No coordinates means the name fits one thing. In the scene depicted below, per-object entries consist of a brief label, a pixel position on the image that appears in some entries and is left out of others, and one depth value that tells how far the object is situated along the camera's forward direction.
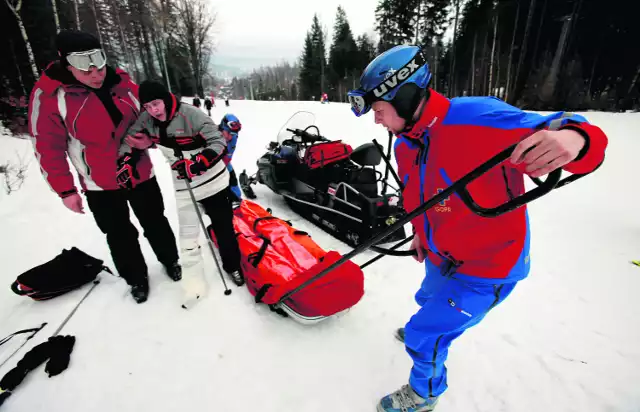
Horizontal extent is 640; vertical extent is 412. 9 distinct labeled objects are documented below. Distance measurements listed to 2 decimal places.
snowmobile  3.49
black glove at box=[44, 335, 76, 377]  2.04
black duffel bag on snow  2.60
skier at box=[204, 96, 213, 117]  18.23
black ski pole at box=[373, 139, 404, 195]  1.91
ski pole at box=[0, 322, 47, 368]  2.17
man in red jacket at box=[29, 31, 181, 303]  2.07
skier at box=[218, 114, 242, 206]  4.43
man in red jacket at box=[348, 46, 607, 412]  1.12
